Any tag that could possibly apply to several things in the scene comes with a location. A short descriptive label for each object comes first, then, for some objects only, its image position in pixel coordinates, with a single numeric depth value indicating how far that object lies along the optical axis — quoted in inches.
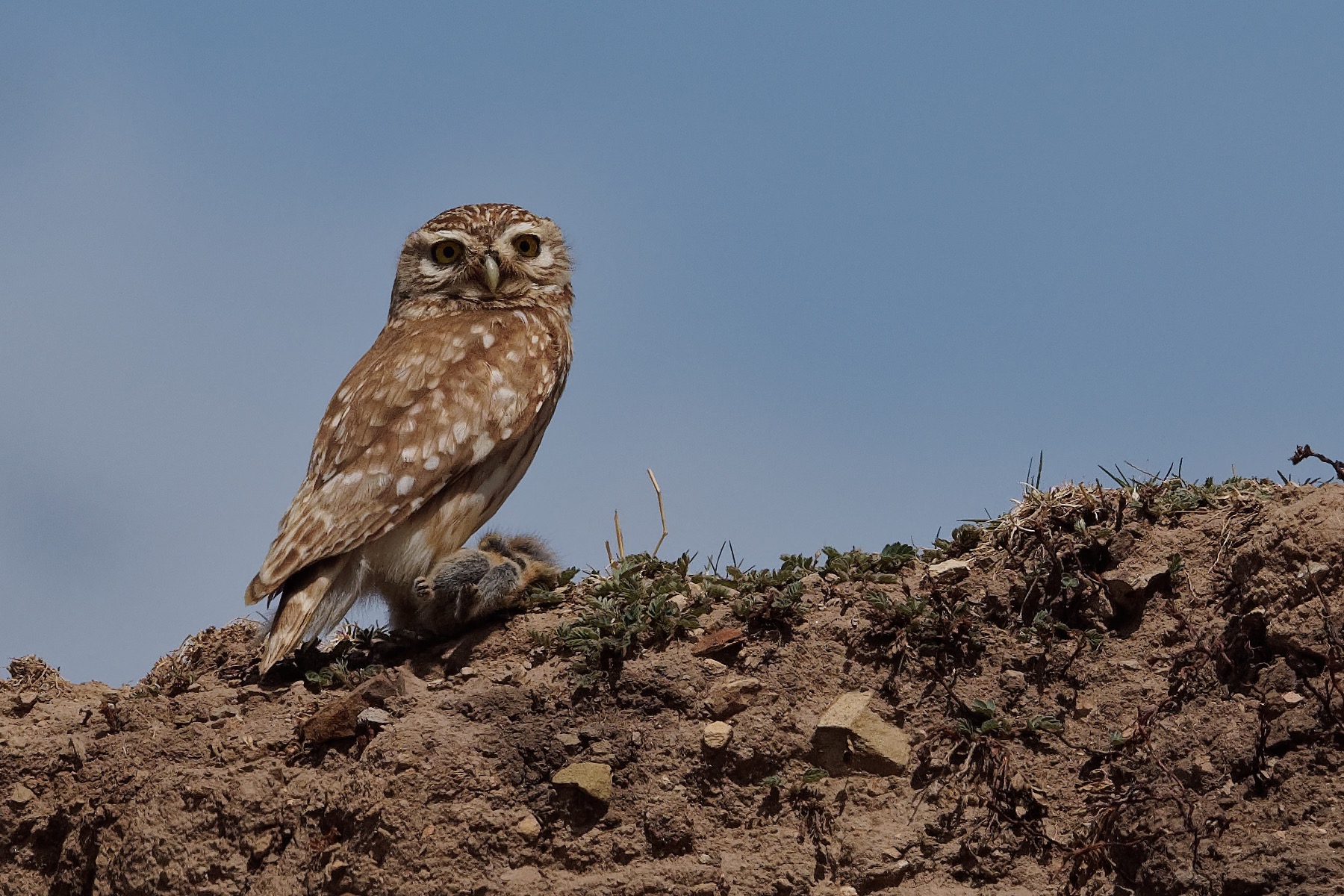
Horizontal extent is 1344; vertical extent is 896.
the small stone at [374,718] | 421.4
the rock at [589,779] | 386.9
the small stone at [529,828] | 387.5
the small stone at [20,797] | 461.6
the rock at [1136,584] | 394.9
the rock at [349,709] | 427.8
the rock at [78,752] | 458.9
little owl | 470.6
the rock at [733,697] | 399.2
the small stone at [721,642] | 416.5
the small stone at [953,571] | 419.8
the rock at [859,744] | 380.5
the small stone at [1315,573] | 360.2
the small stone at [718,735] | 390.0
